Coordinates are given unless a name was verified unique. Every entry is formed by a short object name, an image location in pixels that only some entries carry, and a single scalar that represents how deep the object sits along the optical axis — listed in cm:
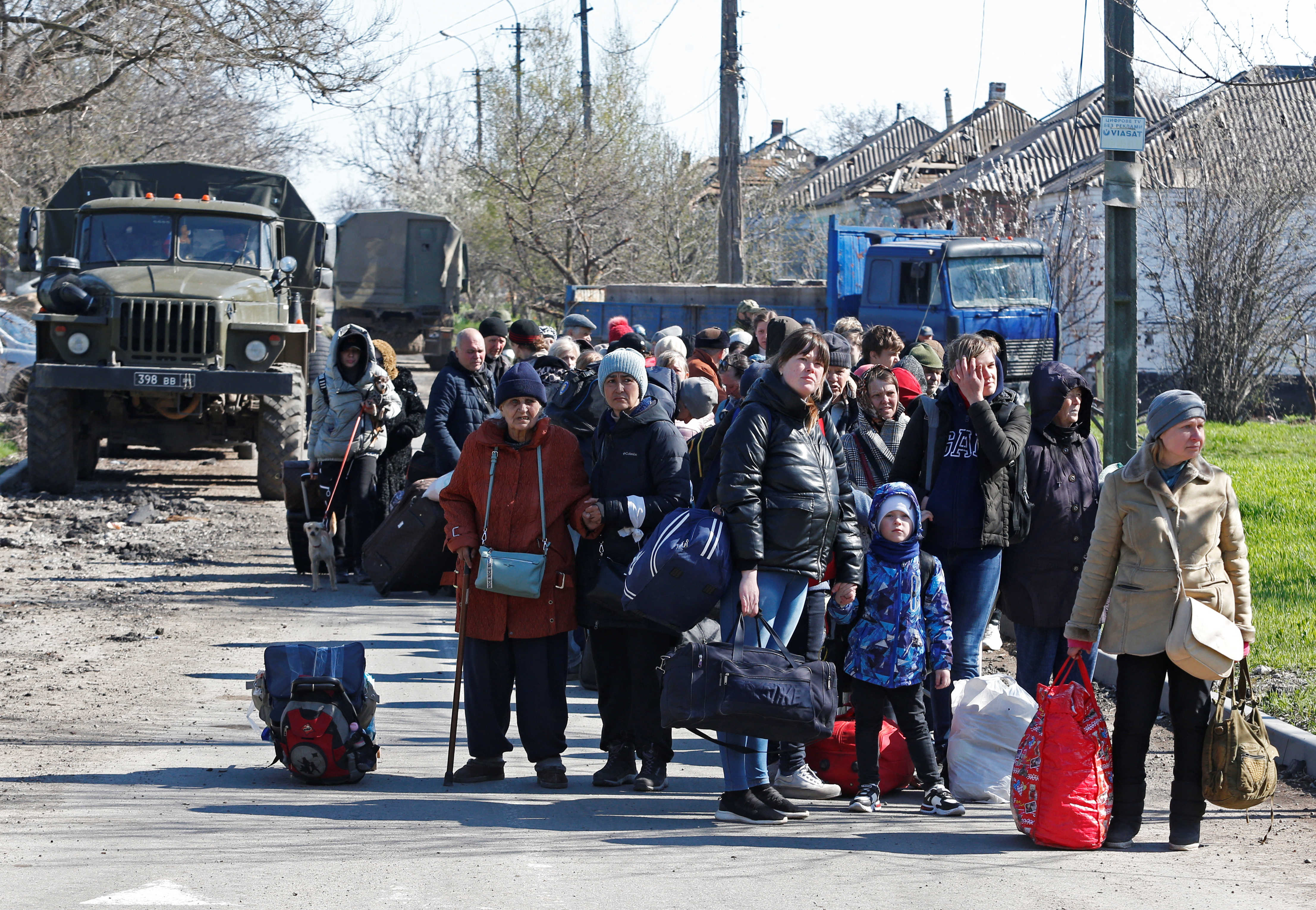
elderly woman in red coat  1209
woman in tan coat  1045
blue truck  4422
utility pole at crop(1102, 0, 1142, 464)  1931
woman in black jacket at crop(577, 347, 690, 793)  1198
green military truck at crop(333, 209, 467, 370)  6487
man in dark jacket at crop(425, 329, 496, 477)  1856
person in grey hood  2067
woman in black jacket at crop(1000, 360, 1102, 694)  1232
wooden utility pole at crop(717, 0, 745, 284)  3934
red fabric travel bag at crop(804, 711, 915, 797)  1209
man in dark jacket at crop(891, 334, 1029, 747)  1220
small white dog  2084
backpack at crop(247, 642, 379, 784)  1202
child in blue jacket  1152
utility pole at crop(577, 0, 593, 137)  6219
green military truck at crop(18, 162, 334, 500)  2889
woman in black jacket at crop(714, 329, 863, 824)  1086
